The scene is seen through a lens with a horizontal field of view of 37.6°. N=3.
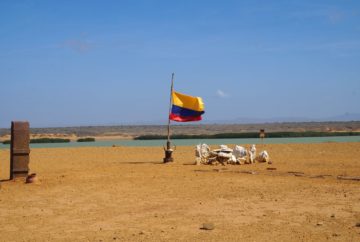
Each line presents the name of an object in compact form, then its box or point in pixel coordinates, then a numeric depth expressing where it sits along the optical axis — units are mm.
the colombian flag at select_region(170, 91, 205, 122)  20500
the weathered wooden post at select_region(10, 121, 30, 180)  14281
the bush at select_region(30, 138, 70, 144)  55875
